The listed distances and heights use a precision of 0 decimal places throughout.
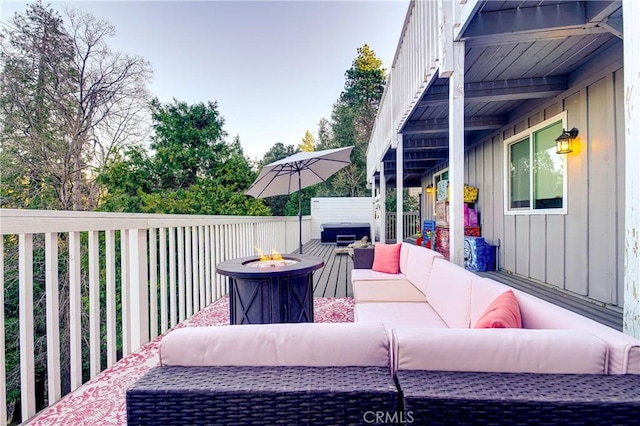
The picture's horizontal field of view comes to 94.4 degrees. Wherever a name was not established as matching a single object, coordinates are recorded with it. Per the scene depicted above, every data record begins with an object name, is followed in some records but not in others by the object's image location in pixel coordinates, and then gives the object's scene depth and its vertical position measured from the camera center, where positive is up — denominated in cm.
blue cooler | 531 -90
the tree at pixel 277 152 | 2291 +449
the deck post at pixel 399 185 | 524 +38
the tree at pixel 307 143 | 2423 +535
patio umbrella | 401 +56
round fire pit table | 236 -70
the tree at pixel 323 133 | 2347 +605
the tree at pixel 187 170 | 1101 +161
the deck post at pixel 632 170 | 127 +15
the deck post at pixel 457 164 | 283 +41
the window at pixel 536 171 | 393 +50
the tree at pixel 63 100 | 786 +327
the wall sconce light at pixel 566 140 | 359 +79
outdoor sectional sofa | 83 -53
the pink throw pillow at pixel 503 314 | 119 -46
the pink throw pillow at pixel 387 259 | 364 -65
